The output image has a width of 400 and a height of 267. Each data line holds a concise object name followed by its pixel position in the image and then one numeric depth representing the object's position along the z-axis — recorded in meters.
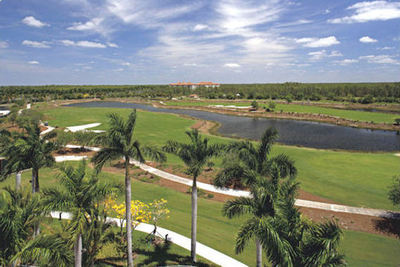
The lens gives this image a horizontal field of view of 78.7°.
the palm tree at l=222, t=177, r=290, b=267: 9.35
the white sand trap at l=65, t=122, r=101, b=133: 61.28
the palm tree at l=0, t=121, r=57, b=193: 17.47
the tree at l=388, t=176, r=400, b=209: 22.02
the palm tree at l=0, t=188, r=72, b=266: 9.59
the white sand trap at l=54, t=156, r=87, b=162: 40.75
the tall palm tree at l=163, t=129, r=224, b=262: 16.75
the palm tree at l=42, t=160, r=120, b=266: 11.06
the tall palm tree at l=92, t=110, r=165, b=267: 14.19
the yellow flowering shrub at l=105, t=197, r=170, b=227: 18.16
